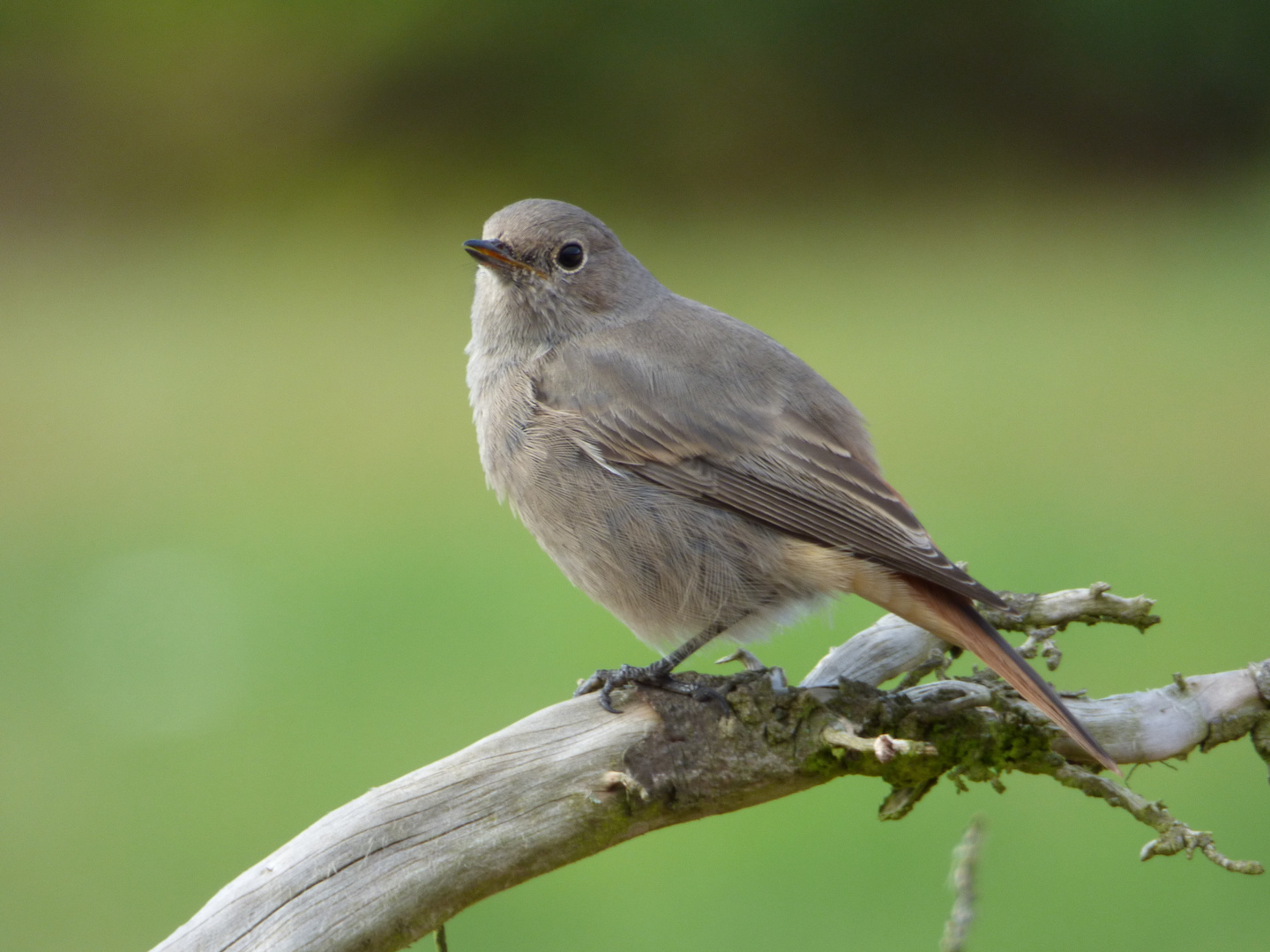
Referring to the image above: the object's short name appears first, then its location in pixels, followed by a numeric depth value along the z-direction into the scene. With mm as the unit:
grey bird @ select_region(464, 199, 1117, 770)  6656
